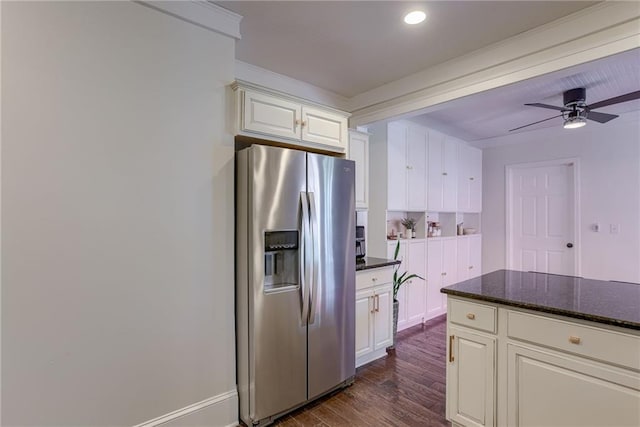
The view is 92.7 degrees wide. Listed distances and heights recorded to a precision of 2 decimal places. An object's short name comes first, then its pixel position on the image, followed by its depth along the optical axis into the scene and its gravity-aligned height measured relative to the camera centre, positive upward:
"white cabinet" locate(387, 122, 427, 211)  3.58 +0.59
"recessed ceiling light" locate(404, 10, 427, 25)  1.97 +1.30
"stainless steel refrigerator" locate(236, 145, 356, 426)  2.00 -0.45
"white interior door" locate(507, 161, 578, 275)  4.28 -0.06
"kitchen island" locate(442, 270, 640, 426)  1.38 -0.71
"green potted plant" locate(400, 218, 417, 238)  3.96 -0.14
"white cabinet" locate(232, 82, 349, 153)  2.09 +0.73
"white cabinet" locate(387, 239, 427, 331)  3.71 -0.90
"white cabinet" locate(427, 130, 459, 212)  4.09 +0.58
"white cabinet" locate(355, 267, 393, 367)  2.80 -0.95
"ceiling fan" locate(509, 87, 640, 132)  3.00 +1.01
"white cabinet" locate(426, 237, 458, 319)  4.08 -0.77
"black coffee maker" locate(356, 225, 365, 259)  3.21 -0.29
